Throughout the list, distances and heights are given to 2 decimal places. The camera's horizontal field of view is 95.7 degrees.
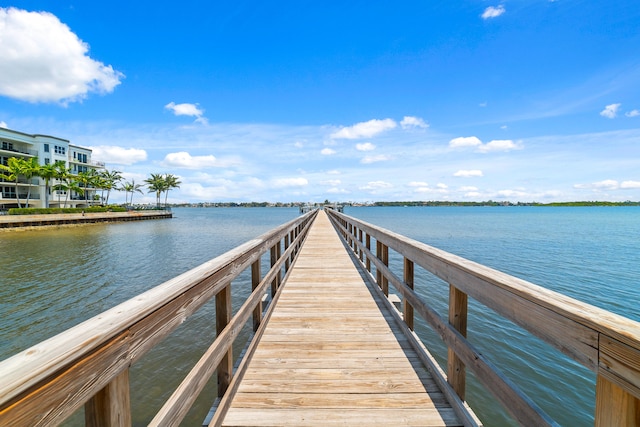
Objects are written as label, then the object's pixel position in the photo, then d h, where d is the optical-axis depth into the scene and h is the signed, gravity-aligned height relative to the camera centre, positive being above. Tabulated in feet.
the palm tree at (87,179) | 161.45 +13.73
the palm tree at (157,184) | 248.56 +16.92
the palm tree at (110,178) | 201.43 +18.16
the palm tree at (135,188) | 254.98 +13.44
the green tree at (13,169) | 119.55 +13.93
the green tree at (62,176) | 140.36 +13.20
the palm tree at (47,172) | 131.13 +13.80
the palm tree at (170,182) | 255.70 +18.96
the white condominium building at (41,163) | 134.72 +20.08
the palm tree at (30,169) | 124.67 +14.38
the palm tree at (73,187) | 156.35 +8.48
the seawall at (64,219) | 98.68 -6.92
